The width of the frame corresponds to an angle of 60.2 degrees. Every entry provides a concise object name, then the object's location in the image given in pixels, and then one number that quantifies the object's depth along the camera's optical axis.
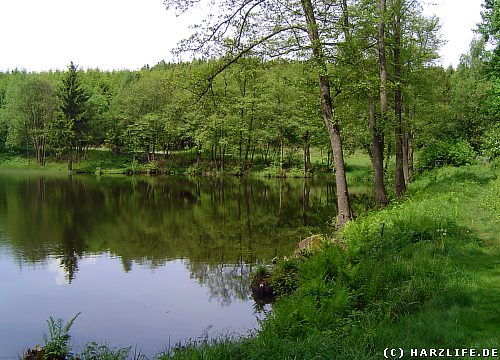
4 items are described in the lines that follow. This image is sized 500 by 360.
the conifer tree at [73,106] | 65.50
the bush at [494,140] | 19.15
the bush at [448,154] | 35.53
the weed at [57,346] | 8.59
